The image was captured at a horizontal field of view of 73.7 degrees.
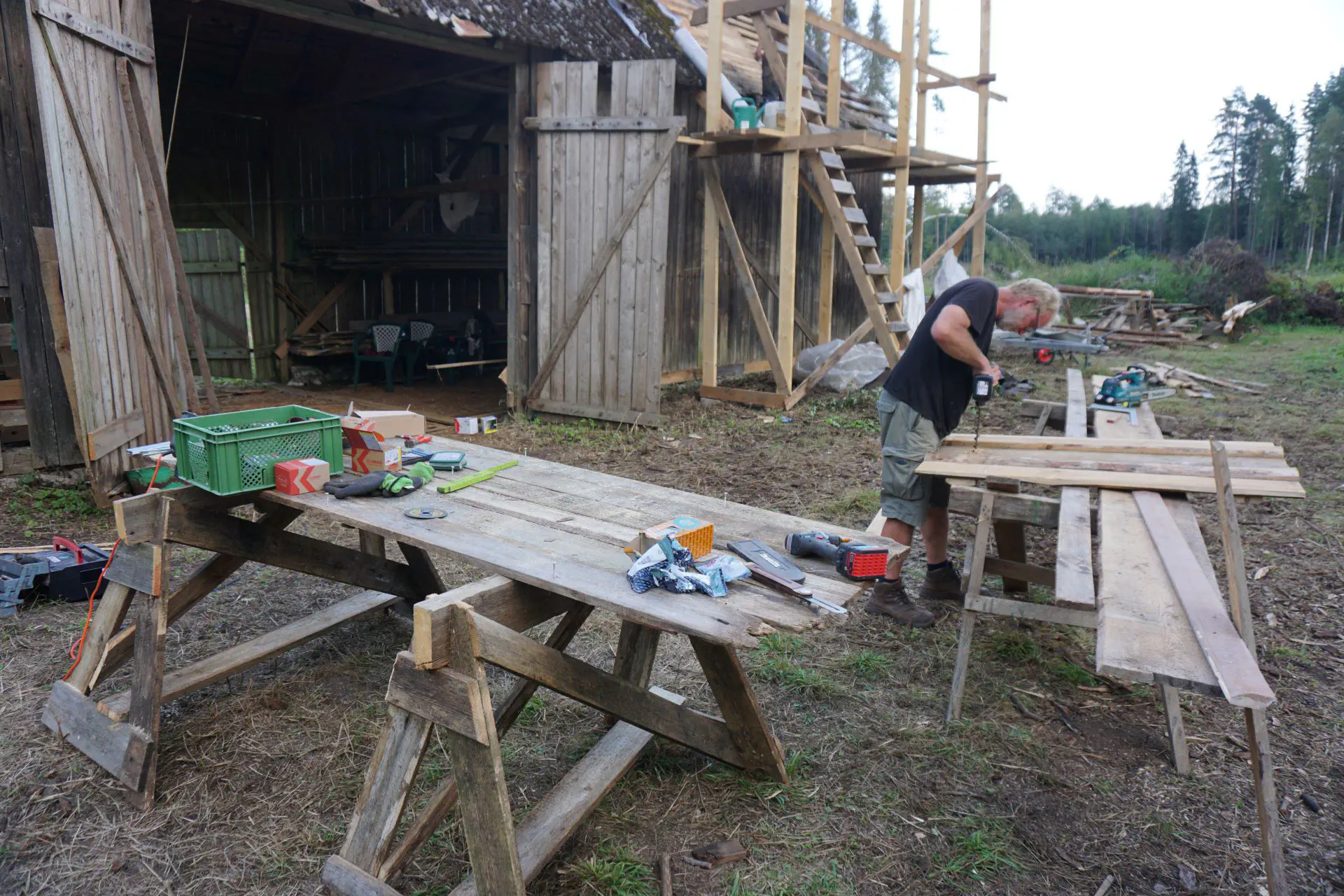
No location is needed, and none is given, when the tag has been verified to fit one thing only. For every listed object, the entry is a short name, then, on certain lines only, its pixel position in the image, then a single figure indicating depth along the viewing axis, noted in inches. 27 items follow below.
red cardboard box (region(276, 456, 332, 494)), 125.5
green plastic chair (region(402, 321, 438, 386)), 471.2
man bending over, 174.7
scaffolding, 349.4
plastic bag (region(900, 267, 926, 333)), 483.5
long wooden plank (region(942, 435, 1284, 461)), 166.2
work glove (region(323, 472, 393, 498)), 125.7
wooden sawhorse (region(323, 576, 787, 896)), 90.0
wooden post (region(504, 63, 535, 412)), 346.0
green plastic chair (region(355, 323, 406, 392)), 457.7
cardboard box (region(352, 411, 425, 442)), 147.3
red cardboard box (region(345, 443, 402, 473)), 137.0
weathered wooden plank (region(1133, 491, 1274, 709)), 81.1
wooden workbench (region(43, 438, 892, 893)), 91.1
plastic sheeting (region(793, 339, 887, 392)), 417.1
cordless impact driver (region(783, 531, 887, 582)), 105.0
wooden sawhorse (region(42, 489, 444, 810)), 125.6
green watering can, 341.7
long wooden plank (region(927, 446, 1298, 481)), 149.9
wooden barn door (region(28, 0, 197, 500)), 210.1
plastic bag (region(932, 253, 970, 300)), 542.6
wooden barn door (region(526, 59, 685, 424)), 326.6
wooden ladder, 361.7
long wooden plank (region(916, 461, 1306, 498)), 137.9
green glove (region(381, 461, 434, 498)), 128.2
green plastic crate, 122.4
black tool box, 179.9
